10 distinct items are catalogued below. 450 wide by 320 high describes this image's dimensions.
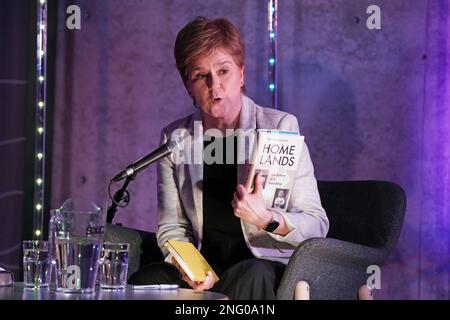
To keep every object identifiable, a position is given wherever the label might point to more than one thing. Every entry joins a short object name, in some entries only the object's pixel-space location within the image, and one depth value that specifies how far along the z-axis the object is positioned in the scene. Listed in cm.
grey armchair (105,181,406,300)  535
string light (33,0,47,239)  847
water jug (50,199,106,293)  457
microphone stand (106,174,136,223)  645
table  433
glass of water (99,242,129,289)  487
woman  601
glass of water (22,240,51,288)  490
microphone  597
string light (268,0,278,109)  841
